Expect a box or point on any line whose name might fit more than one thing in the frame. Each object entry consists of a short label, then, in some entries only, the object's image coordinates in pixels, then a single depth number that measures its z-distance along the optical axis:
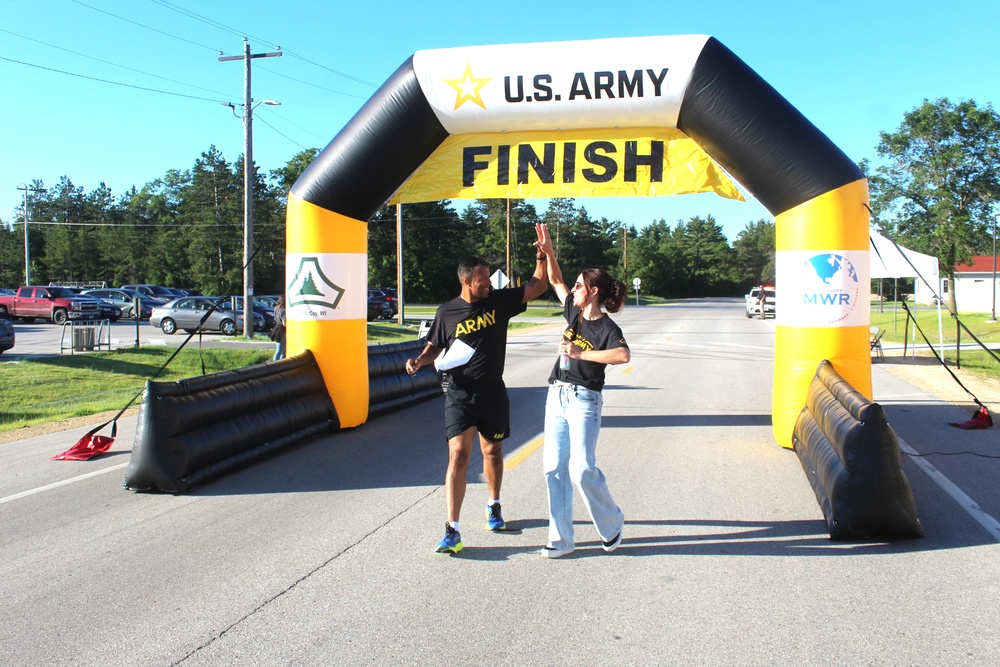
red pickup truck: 33.34
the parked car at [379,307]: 38.62
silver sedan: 28.19
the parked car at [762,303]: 40.94
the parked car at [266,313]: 30.41
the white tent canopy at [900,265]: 16.69
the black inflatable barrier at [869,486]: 5.14
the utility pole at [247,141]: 24.83
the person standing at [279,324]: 14.00
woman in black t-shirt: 4.79
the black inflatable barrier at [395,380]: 10.50
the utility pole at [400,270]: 34.49
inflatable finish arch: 7.77
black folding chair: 19.70
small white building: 50.32
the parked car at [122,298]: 37.50
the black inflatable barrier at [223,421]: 6.54
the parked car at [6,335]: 19.28
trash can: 19.70
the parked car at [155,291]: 45.91
